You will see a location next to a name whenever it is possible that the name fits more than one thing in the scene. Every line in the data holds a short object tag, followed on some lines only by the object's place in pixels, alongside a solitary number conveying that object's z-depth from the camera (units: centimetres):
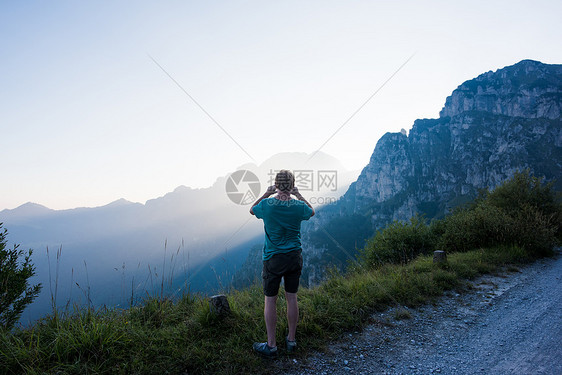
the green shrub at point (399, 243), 1055
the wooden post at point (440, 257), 739
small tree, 382
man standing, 340
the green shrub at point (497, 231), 991
